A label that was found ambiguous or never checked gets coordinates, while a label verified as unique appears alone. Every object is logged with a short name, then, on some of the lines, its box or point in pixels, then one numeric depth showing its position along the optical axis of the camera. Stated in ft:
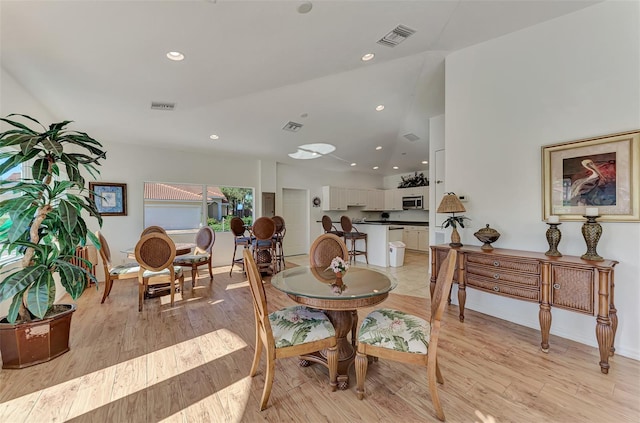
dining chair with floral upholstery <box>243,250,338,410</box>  5.52
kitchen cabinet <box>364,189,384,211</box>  29.36
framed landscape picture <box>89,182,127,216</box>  16.02
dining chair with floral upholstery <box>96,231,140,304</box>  11.76
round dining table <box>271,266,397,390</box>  5.78
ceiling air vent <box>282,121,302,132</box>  16.96
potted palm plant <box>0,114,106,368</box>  6.54
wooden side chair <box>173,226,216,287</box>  13.66
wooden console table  6.75
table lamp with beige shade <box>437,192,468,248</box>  10.40
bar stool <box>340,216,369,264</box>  20.62
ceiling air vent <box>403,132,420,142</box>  20.73
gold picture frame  7.48
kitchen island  19.88
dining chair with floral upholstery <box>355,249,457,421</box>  5.34
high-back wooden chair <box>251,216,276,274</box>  15.94
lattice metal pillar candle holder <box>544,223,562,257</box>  8.25
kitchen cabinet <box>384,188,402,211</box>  29.07
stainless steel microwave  26.76
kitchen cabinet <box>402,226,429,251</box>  25.81
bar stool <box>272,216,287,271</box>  17.71
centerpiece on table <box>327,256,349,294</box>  6.62
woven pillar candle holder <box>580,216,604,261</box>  7.50
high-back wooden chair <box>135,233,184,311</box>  10.91
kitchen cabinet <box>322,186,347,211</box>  26.43
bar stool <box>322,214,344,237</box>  21.34
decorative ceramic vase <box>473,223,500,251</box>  9.53
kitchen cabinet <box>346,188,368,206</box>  27.89
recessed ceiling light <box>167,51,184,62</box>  8.56
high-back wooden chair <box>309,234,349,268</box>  9.34
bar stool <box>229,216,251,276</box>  17.67
